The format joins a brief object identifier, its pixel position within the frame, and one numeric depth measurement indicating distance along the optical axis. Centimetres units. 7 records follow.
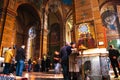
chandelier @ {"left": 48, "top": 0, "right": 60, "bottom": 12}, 973
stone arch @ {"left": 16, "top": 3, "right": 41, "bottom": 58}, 867
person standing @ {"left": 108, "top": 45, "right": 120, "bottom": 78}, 325
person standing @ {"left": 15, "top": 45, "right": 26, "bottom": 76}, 331
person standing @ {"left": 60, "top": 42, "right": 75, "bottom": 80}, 250
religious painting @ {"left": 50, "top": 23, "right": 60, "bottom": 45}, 1105
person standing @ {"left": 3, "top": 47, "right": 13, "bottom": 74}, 342
